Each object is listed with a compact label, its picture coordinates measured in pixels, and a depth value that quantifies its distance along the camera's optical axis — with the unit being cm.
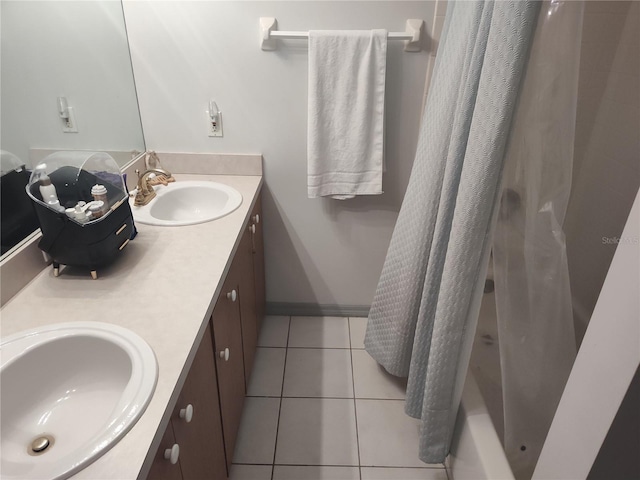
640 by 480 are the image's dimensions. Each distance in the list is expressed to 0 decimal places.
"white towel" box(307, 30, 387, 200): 163
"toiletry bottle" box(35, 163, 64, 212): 111
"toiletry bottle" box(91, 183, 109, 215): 115
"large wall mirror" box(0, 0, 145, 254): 117
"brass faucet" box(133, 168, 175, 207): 158
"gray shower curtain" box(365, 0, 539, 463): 94
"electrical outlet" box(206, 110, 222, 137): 183
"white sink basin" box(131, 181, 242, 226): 168
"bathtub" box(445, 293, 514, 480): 117
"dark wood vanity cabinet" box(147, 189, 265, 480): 91
